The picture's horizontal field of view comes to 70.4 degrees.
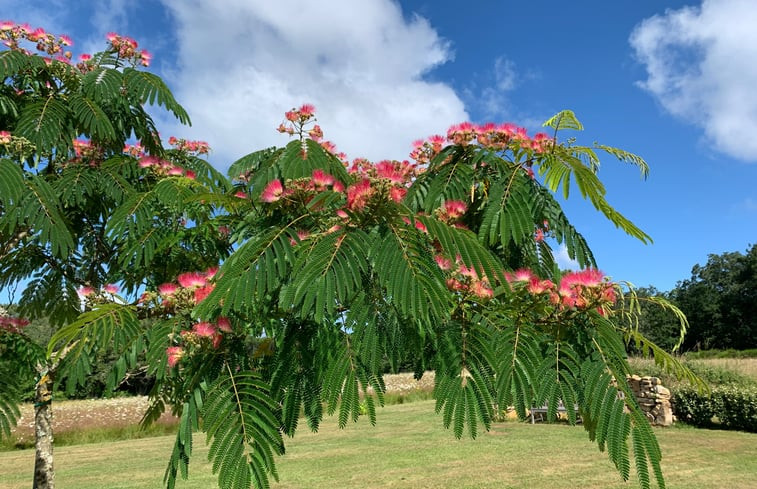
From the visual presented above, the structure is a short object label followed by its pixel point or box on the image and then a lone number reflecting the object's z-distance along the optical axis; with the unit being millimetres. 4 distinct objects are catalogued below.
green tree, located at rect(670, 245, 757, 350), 44656
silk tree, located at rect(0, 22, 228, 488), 2645
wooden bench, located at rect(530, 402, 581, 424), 14773
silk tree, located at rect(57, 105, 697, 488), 1457
